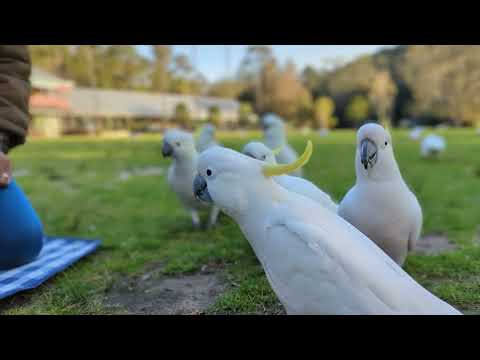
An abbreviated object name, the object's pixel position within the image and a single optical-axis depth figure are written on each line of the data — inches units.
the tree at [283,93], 1139.3
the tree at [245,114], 1162.0
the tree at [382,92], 1085.8
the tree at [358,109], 1084.6
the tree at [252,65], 1061.3
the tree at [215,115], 1122.3
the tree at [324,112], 1155.9
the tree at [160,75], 1332.4
